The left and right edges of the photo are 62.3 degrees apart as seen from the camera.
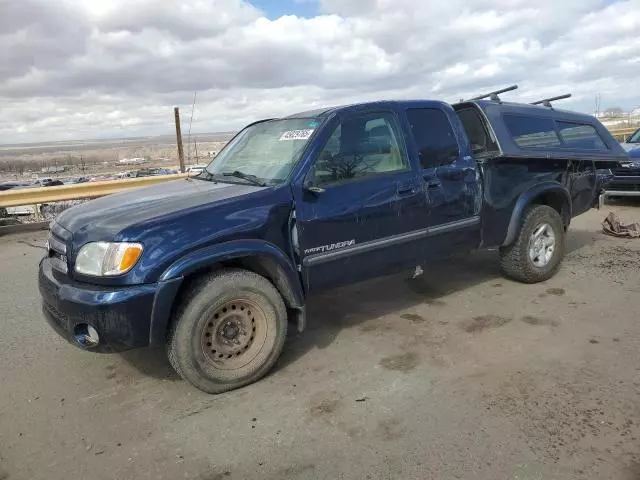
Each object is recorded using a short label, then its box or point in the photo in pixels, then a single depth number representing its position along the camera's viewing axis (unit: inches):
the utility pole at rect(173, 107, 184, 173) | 496.4
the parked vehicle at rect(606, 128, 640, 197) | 364.2
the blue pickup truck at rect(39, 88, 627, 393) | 127.6
